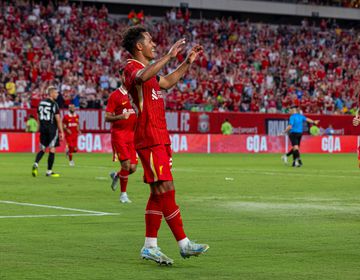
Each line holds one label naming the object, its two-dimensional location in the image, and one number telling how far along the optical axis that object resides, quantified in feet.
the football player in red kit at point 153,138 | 32.35
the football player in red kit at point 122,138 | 61.16
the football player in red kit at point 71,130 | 115.55
